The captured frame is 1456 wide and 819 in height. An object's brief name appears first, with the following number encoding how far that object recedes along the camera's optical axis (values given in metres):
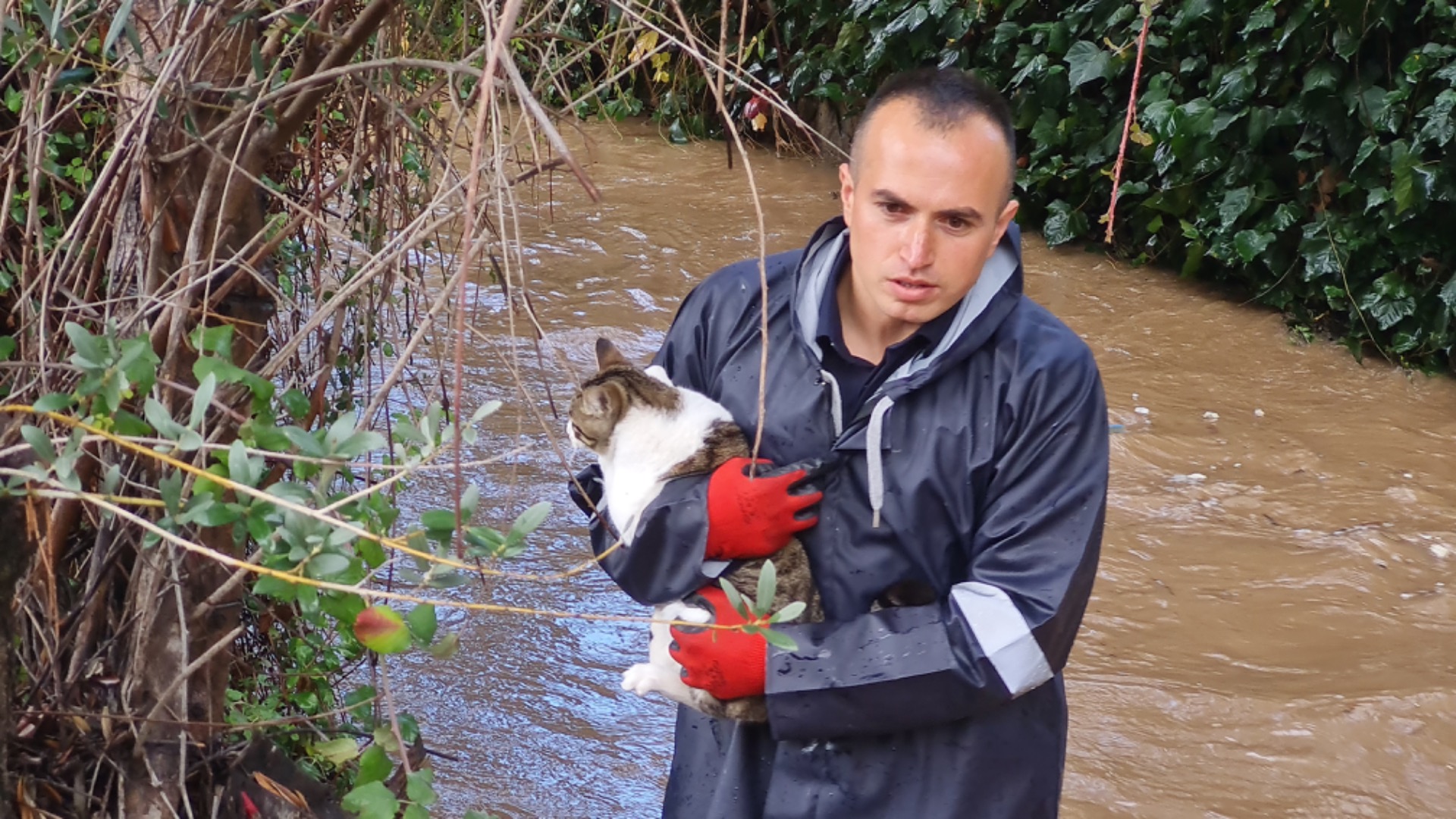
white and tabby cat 2.86
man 2.75
